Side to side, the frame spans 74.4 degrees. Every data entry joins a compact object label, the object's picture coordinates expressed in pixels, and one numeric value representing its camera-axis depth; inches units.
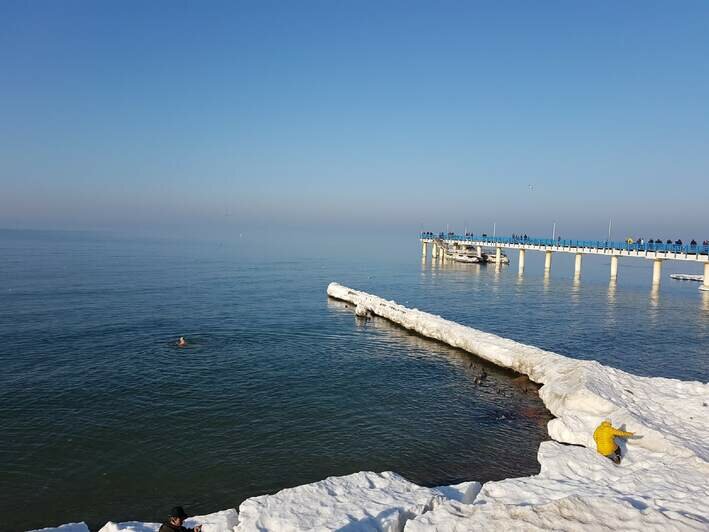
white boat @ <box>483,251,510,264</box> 5128.0
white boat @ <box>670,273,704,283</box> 3880.9
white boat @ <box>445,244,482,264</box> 4990.2
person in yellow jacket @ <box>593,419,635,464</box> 725.3
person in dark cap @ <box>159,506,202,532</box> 385.4
